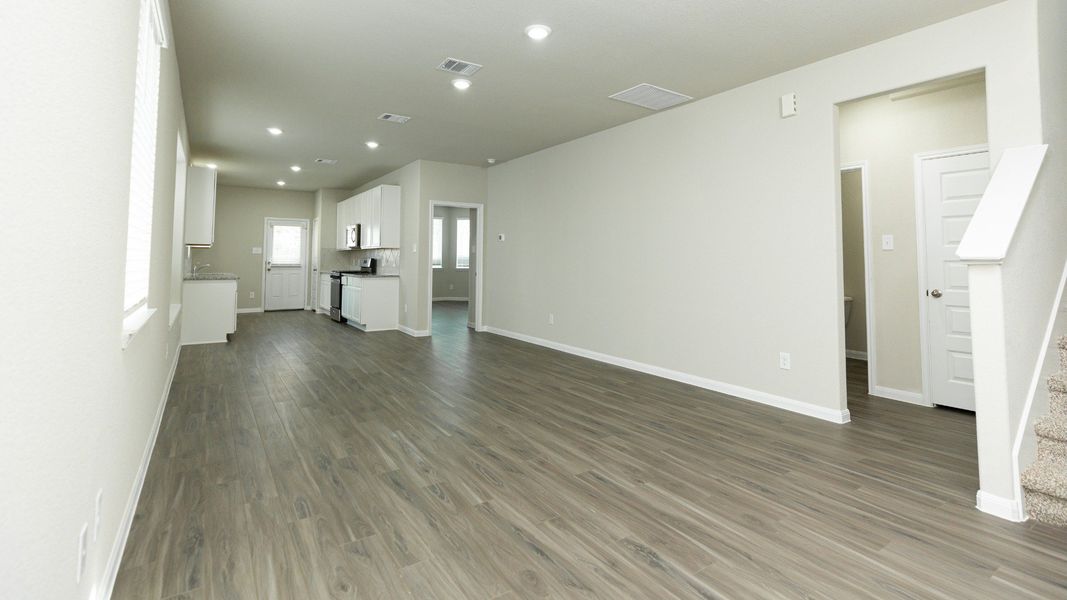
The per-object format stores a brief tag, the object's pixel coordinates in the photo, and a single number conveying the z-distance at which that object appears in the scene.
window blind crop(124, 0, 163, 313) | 2.05
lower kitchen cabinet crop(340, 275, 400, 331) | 7.43
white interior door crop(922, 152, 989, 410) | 3.62
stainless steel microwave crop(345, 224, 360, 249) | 8.59
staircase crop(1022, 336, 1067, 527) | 2.04
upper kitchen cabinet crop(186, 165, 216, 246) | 5.61
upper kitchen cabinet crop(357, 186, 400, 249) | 7.62
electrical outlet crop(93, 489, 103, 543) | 1.37
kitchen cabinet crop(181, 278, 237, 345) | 6.10
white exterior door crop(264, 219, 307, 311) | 10.16
